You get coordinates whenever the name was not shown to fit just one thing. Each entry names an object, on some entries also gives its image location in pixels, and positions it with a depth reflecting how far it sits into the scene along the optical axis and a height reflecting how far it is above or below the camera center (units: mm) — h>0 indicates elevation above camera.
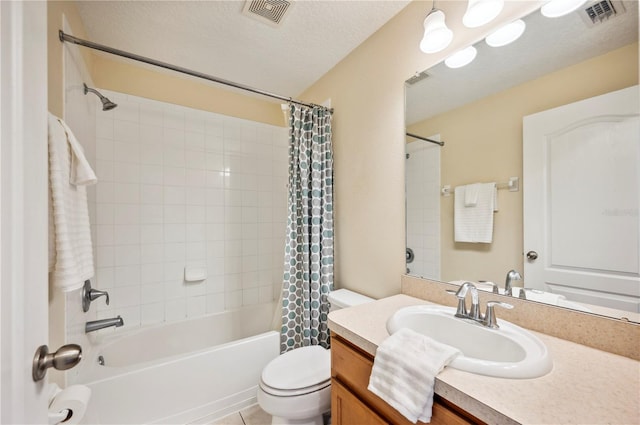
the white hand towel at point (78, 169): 1106 +196
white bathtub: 1359 -1013
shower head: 1631 +727
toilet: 1210 -875
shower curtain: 1825 -150
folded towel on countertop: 662 -449
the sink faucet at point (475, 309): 901 -371
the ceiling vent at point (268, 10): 1394 +1159
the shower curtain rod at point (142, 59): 1242 +857
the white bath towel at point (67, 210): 979 +13
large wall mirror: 793 +196
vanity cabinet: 669 -635
